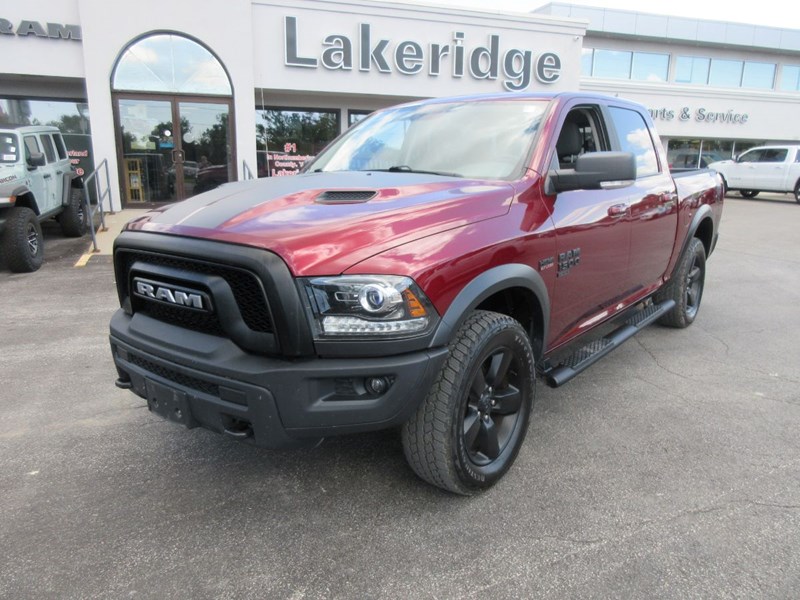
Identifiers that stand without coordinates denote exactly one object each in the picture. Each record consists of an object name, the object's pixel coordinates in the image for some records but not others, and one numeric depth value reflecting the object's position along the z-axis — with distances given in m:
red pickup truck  2.12
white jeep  7.60
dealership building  12.17
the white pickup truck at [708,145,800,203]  19.14
